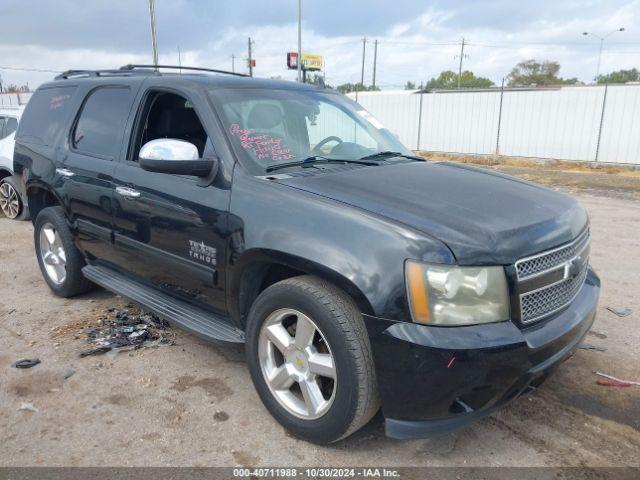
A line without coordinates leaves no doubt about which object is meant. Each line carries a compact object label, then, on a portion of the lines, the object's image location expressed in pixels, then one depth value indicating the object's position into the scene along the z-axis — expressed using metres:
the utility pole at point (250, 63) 44.63
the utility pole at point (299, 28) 27.62
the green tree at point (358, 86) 59.03
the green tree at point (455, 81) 76.32
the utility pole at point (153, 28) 18.92
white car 8.07
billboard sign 50.88
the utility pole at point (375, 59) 63.56
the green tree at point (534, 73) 64.19
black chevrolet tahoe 2.19
